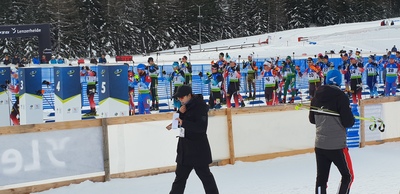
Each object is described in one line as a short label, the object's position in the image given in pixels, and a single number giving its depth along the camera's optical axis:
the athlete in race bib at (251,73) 21.98
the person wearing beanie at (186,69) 19.42
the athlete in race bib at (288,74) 20.64
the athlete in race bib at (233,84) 18.28
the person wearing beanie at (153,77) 18.52
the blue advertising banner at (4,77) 14.89
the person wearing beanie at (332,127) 6.56
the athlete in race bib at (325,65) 19.36
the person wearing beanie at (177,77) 17.48
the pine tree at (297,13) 91.10
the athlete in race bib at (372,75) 20.38
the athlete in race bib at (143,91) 16.16
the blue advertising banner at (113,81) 13.71
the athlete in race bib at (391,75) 20.00
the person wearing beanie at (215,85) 16.73
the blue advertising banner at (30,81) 14.09
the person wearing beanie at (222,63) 19.45
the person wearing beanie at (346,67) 19.20
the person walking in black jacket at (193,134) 6.53
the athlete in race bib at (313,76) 19.17
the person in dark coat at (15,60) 26.30
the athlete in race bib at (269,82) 18.20
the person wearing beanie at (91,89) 17.36
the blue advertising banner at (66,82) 13.87
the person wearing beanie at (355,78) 18.77
